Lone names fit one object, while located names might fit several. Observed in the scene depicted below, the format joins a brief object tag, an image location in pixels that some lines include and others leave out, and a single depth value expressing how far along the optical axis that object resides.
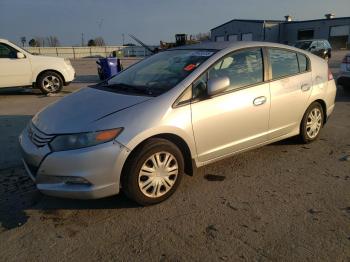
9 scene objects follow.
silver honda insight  3.24
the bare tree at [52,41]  84.19
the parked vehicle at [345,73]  9.49
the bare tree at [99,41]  83.85
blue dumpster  12.74
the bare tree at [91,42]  71.75
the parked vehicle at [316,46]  22.98
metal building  52.59
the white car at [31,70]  10.01
